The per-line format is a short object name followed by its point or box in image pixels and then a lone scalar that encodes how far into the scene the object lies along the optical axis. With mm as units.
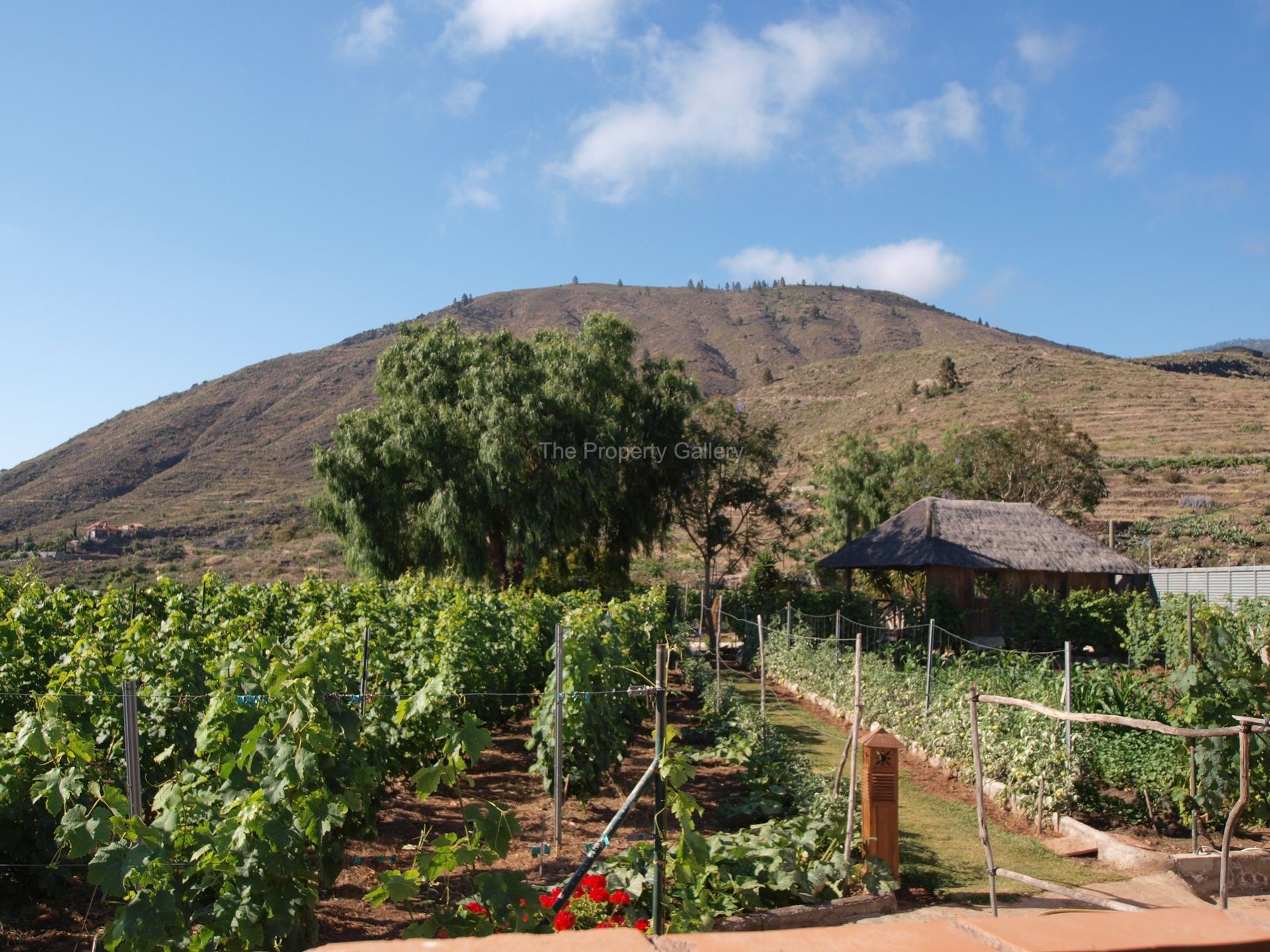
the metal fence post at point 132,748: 4664
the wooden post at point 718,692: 12705
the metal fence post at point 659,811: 4211
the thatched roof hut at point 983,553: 23969
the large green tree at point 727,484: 31500
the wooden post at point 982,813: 4355
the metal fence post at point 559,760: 7645
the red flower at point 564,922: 4686
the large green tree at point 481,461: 25031
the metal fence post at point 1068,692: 8711
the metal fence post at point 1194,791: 7469
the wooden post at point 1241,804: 3562
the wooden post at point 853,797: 6516
